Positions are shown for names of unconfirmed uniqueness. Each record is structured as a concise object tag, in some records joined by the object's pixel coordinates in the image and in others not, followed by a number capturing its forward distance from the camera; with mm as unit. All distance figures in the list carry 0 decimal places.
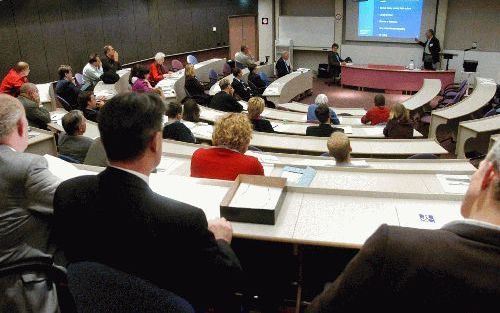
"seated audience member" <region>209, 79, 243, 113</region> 7516
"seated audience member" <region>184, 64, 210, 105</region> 8820
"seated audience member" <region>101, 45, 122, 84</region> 8812
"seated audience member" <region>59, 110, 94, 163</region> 4203
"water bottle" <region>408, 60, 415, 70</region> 11698
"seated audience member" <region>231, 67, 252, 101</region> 9328
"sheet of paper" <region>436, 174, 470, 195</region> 3064
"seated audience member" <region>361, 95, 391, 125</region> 7035
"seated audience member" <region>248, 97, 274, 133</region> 5777
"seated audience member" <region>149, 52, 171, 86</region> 10242
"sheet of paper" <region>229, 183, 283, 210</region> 2230
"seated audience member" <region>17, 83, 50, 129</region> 5613
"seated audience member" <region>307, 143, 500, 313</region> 937
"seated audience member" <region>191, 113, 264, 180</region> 2867
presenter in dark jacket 11750
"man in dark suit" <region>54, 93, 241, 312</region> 1460
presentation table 11188
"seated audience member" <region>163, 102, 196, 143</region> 5031
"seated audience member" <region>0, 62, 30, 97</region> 7224
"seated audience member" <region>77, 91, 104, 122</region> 6305
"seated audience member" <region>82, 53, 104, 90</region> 9242
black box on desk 2189
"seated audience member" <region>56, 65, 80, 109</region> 7375
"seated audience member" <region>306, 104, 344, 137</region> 5555
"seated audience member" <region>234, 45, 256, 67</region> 12016
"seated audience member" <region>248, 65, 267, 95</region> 10395
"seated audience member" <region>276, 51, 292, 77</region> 12010
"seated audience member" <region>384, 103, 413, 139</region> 5719
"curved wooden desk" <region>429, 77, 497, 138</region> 7094
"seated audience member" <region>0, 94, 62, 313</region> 2023
